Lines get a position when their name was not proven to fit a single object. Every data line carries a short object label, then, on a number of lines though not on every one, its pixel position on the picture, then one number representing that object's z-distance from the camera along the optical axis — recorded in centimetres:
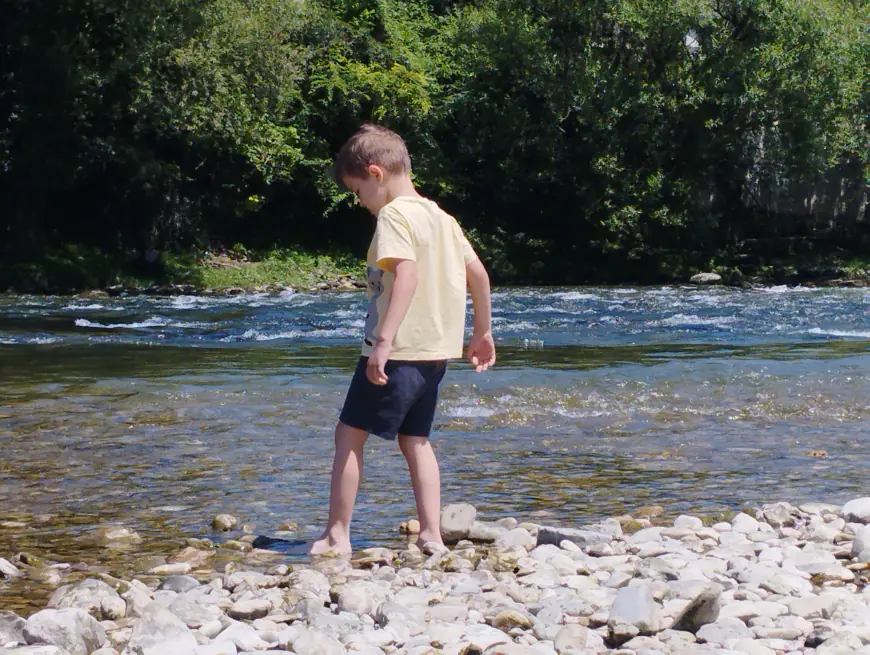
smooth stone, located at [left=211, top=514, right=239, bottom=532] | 499
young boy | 446
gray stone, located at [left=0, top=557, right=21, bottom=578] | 419
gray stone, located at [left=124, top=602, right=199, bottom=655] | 321
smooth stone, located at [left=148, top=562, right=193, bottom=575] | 428
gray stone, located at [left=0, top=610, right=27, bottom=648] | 324
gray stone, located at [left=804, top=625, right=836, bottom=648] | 327
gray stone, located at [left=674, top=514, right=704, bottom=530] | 485
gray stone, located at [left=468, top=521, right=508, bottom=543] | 477
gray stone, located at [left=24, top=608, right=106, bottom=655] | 321
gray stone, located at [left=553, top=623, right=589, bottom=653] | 333
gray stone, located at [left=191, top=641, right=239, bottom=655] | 321
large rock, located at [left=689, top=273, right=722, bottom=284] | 2991
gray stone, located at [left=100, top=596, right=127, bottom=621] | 362
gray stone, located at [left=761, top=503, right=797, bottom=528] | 494
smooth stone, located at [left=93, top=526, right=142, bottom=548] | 476
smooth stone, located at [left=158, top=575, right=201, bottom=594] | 394
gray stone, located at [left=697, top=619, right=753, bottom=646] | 335
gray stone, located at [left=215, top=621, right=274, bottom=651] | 332
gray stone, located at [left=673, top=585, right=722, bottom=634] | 345
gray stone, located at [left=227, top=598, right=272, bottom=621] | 360
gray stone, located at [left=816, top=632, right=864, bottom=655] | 315
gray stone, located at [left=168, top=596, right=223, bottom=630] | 350
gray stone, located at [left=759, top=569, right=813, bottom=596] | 379
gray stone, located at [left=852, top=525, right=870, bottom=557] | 435
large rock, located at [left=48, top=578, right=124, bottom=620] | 364
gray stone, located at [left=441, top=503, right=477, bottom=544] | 478
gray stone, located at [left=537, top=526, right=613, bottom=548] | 453
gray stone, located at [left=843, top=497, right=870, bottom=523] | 493
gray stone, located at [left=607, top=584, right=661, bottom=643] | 339
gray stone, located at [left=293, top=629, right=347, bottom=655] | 322
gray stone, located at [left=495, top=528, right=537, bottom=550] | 459
